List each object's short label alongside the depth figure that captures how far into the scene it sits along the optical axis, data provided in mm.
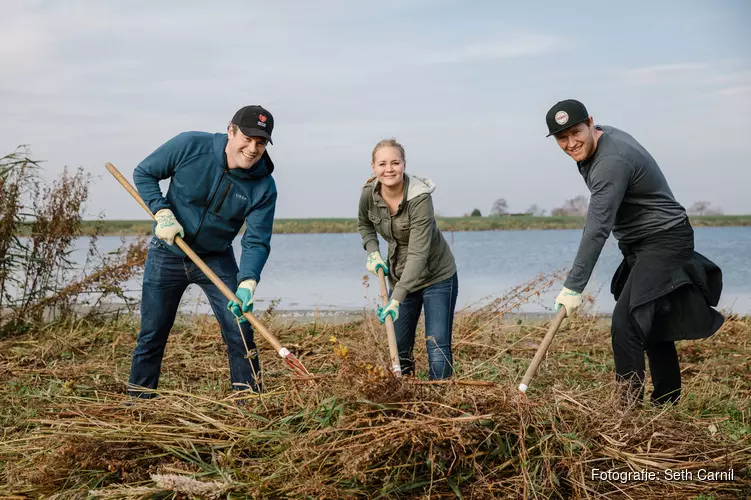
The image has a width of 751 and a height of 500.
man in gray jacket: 3502
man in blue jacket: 3877
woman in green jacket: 3764
